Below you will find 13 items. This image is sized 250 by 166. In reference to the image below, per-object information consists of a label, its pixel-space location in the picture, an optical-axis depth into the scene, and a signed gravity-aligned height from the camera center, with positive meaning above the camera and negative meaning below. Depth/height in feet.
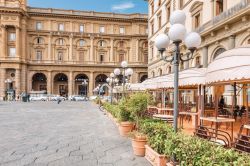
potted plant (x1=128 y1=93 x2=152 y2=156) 21.40 -1.95
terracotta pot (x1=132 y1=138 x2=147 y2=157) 17.00 -5.25
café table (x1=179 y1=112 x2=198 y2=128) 23.91 -3.97
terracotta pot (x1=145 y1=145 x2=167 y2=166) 14.05 -5.43
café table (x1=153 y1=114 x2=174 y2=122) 23.13 -3.62
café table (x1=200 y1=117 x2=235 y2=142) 16.72 -2.85
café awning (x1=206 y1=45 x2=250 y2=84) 14.07 +1.76
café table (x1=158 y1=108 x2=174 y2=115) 30.74 -4.11
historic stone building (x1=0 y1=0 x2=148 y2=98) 119.24 +26.83
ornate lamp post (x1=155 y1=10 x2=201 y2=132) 14.20 +3.92
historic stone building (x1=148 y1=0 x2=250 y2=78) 34.78 +13.07
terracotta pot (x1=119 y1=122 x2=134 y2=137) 24.09 -5.03
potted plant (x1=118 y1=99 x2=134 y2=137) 24.12 -4.33
